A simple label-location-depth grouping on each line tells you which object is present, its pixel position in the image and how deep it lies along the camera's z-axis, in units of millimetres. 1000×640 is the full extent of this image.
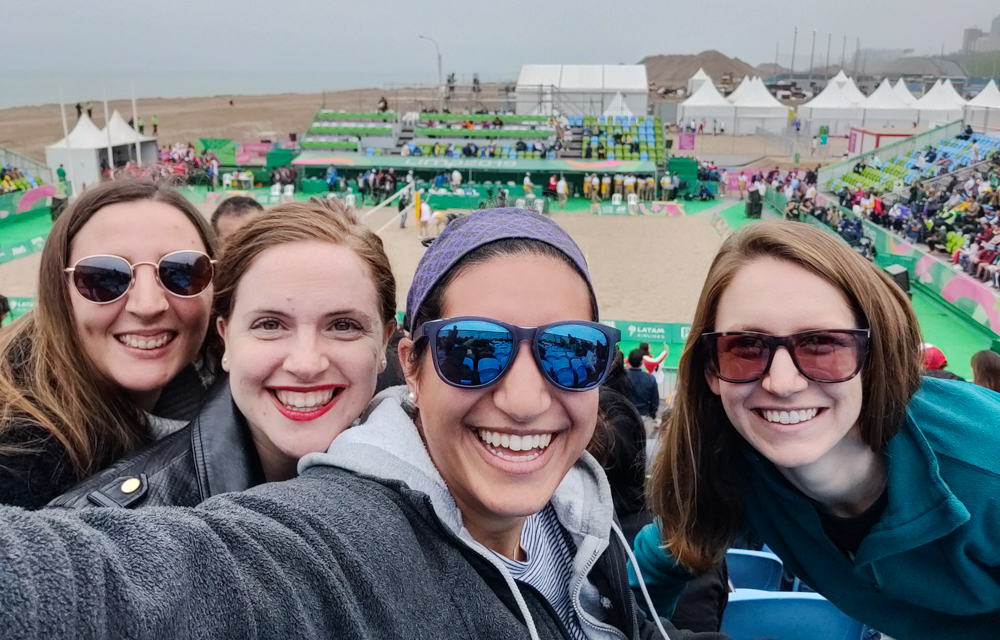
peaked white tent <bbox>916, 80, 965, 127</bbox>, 37438
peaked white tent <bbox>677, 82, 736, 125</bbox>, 40156
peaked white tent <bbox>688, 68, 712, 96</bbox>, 59219
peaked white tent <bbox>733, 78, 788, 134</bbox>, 40219
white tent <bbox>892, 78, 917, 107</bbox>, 39750
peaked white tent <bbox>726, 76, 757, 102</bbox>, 43212
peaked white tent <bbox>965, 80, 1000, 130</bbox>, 32969
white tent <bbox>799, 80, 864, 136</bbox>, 38688
